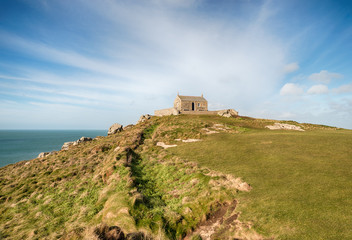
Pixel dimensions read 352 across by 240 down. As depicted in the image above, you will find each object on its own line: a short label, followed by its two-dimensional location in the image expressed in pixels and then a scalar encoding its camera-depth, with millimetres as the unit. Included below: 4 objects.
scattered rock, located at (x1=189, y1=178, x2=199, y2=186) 13959
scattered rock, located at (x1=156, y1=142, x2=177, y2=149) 28866
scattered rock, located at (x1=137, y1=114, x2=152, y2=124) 62609
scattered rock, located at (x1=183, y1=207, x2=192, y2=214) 10615
